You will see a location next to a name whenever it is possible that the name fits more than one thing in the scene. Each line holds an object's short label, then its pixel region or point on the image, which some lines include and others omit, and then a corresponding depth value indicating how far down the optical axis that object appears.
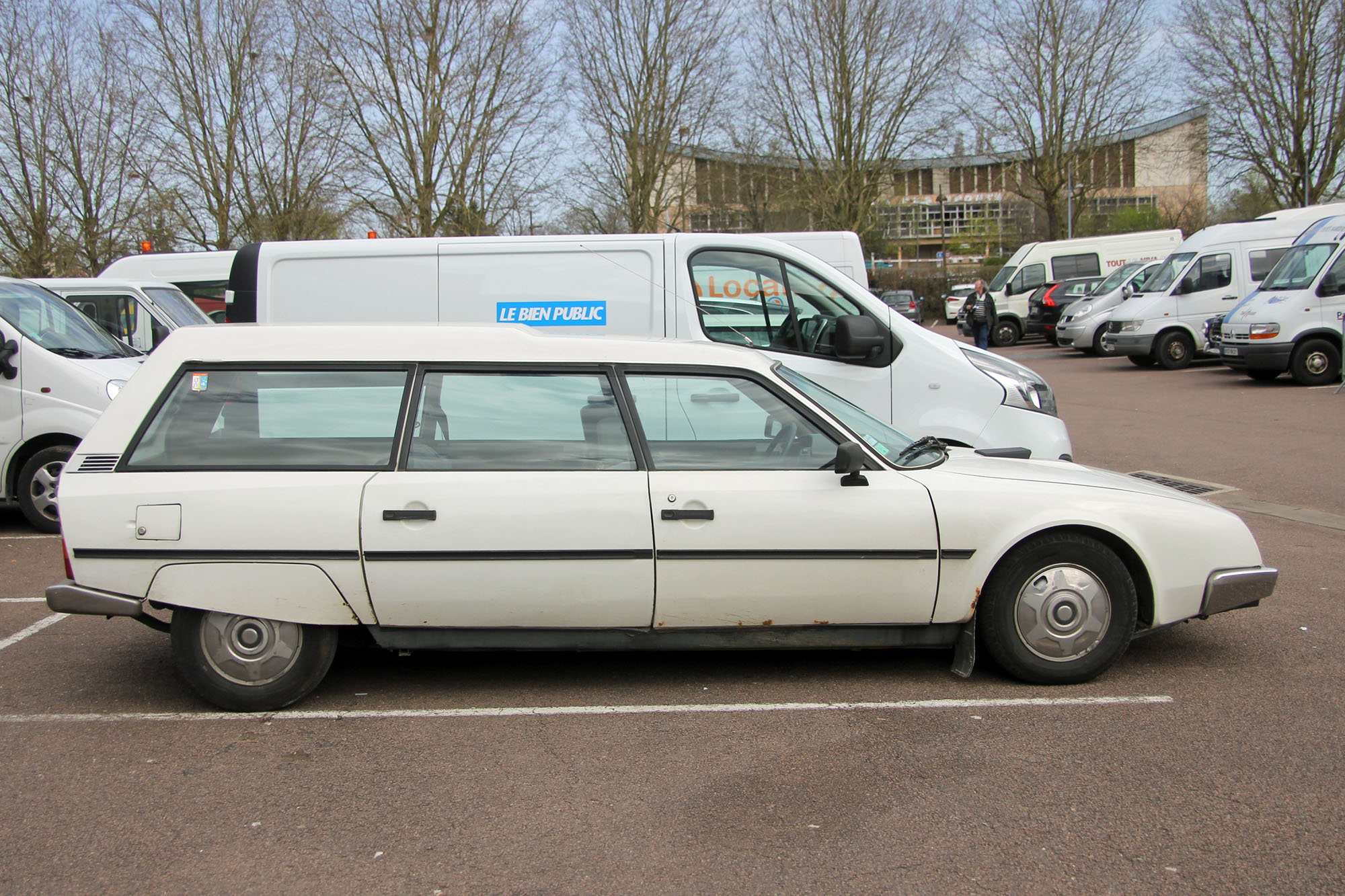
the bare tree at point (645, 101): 36.00
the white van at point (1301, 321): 15.91
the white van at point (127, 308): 11.59
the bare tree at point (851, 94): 39.53
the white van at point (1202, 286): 20.12
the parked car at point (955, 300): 47.67
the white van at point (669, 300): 7.45
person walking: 26.03
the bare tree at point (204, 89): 28.59
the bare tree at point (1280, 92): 33.16
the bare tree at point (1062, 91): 40.16
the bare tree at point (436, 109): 30.28
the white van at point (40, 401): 8.20
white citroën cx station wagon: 4.25
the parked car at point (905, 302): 38.59
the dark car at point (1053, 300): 29.83
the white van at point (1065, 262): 31.12
